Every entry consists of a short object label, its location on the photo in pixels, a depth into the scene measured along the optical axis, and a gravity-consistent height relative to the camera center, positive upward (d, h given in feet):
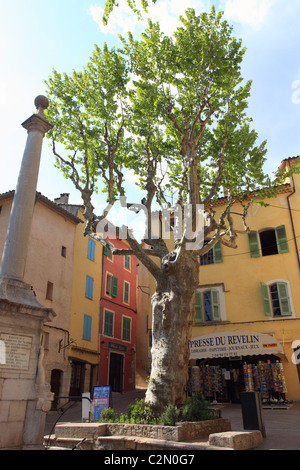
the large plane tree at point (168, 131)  31.83 +29.18
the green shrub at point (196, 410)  26.37 -0.93
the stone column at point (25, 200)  23.68 +13.03
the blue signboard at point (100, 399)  34.95 -0.20
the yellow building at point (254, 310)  51.31 +13.27
